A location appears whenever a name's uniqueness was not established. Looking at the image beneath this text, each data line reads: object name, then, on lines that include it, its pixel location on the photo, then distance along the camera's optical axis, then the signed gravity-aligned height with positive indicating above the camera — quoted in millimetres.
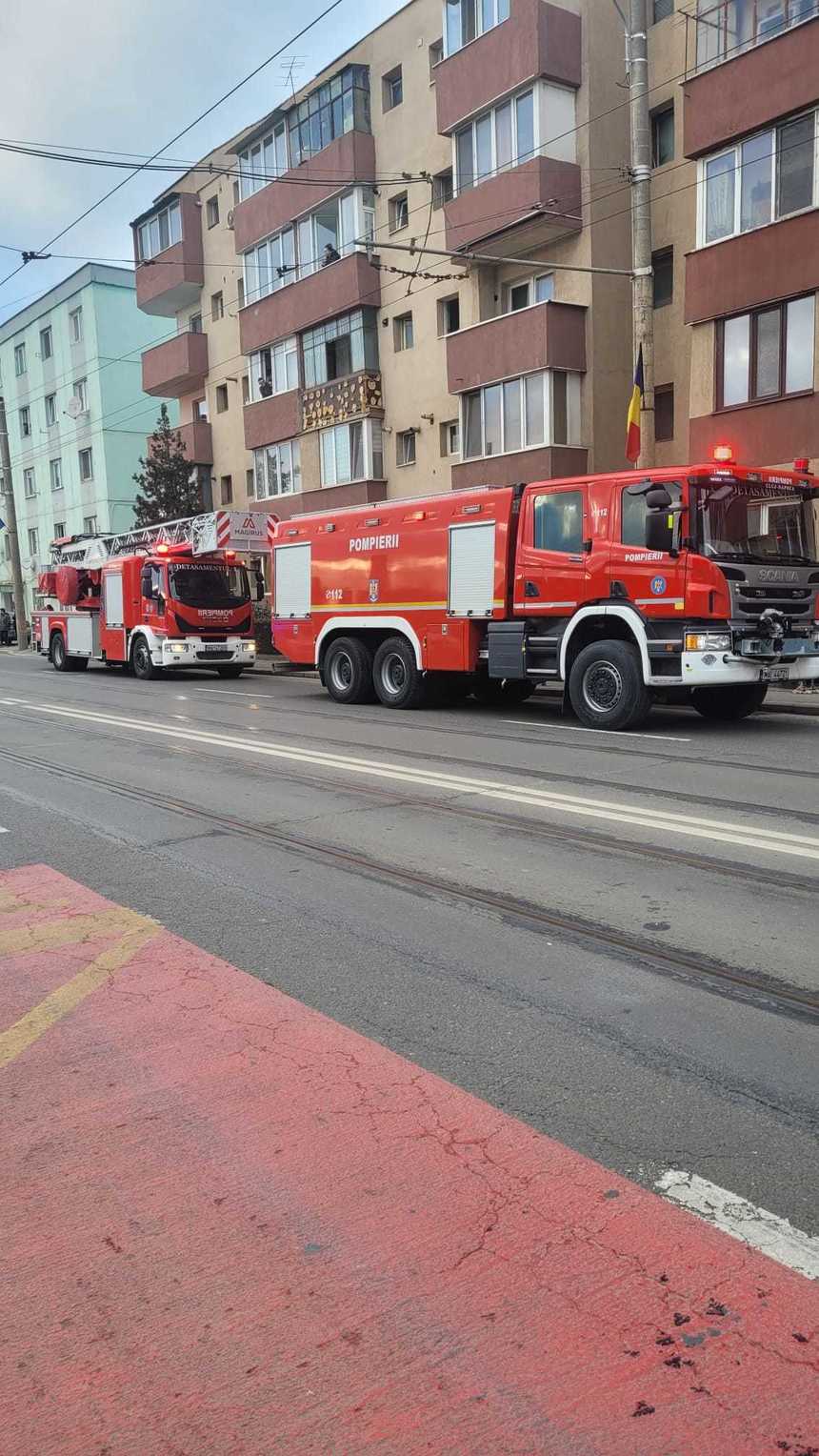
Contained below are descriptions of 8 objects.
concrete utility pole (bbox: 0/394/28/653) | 40344 +2846
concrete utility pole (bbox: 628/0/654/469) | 15891 +5613
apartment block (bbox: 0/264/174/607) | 46531 +8373
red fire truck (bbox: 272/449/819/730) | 11961 -201
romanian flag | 16312 +2116
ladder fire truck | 22625 -156
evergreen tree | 35562 +3199
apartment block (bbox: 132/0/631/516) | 22219 +7551
